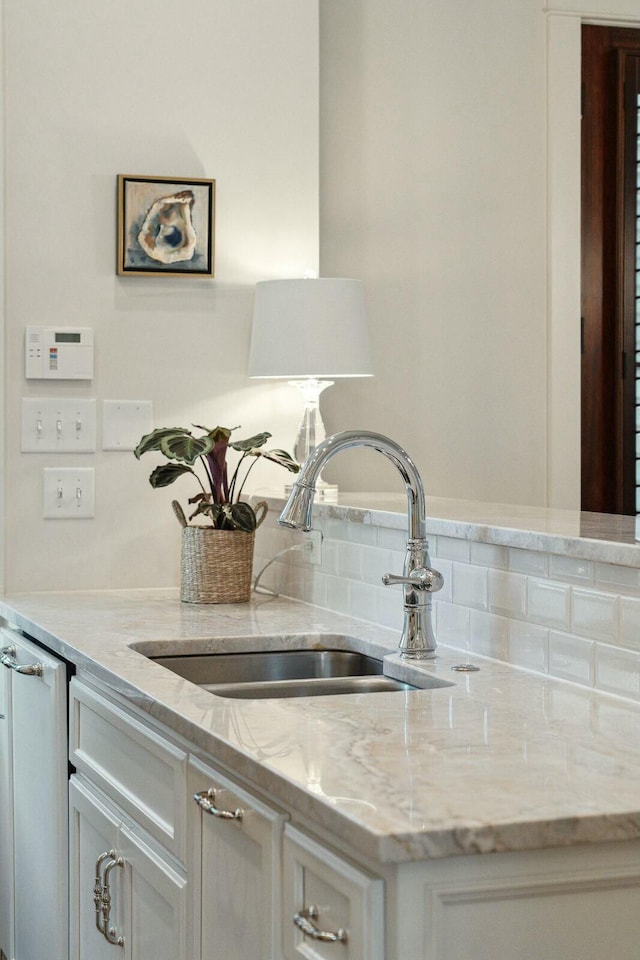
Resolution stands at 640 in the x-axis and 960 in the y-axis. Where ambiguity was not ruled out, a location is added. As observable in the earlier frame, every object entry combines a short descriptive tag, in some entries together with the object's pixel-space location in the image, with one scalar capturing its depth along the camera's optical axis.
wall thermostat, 2.82
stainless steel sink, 2.13
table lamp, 2.69
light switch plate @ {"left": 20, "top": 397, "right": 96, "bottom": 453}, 2.83
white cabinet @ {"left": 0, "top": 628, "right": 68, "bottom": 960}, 2.20
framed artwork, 2.87
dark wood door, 3.53
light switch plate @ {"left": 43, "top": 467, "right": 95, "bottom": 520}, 2.86
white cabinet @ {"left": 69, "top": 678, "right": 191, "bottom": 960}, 1.62
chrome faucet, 1.89
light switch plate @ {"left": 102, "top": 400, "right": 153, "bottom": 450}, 2.89
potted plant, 2.61
